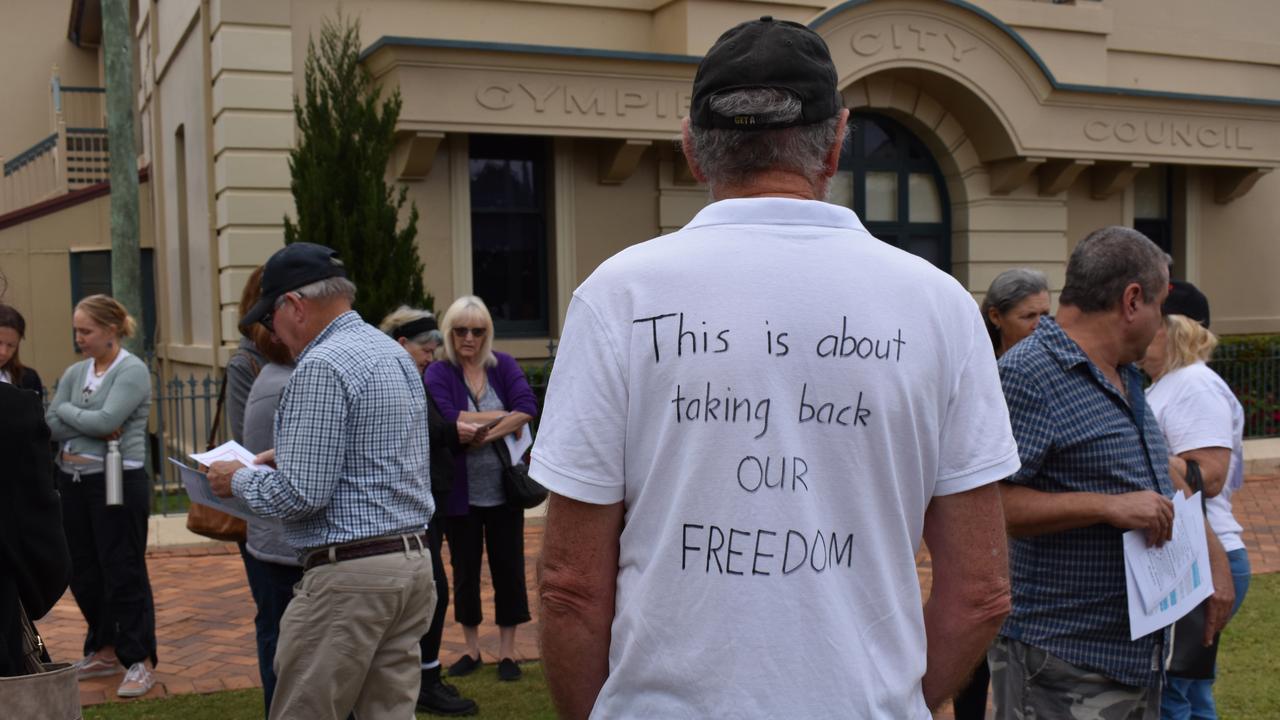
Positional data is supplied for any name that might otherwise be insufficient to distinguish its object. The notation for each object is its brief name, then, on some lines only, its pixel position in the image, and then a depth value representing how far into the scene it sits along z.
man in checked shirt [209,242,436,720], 3.71
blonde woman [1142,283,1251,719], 4.06
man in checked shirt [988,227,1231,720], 3.10
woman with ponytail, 6.03
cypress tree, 10.89
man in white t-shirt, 1.76
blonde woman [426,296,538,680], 6.18
